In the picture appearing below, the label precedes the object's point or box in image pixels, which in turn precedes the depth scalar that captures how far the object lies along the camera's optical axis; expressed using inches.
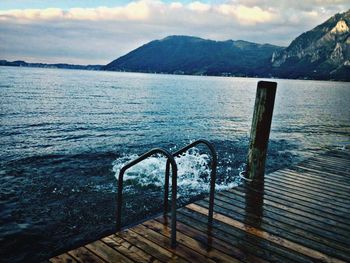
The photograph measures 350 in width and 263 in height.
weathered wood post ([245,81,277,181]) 287.0
